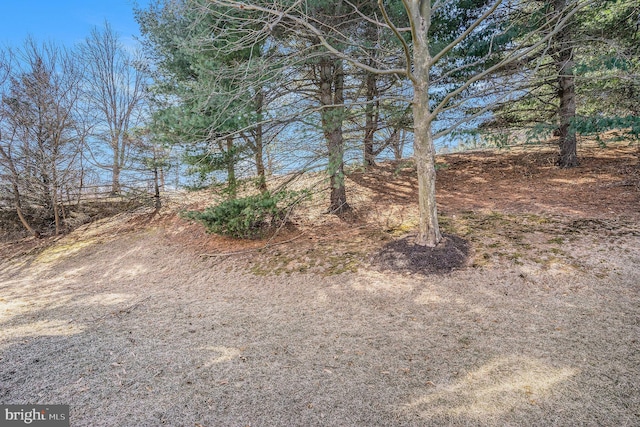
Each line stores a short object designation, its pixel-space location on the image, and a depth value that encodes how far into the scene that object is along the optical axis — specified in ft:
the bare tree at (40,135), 28.30
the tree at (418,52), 14.12
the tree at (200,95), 15.61
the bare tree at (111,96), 32.14
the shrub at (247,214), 18.54
